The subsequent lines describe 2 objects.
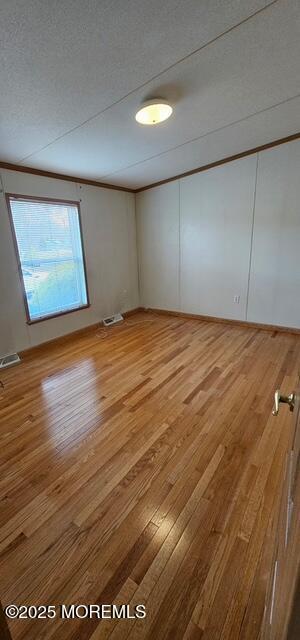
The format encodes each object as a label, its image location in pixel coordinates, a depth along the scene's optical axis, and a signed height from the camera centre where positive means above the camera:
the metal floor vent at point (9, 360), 2.98 -1.21
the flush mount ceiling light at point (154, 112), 2.07 +1.10
